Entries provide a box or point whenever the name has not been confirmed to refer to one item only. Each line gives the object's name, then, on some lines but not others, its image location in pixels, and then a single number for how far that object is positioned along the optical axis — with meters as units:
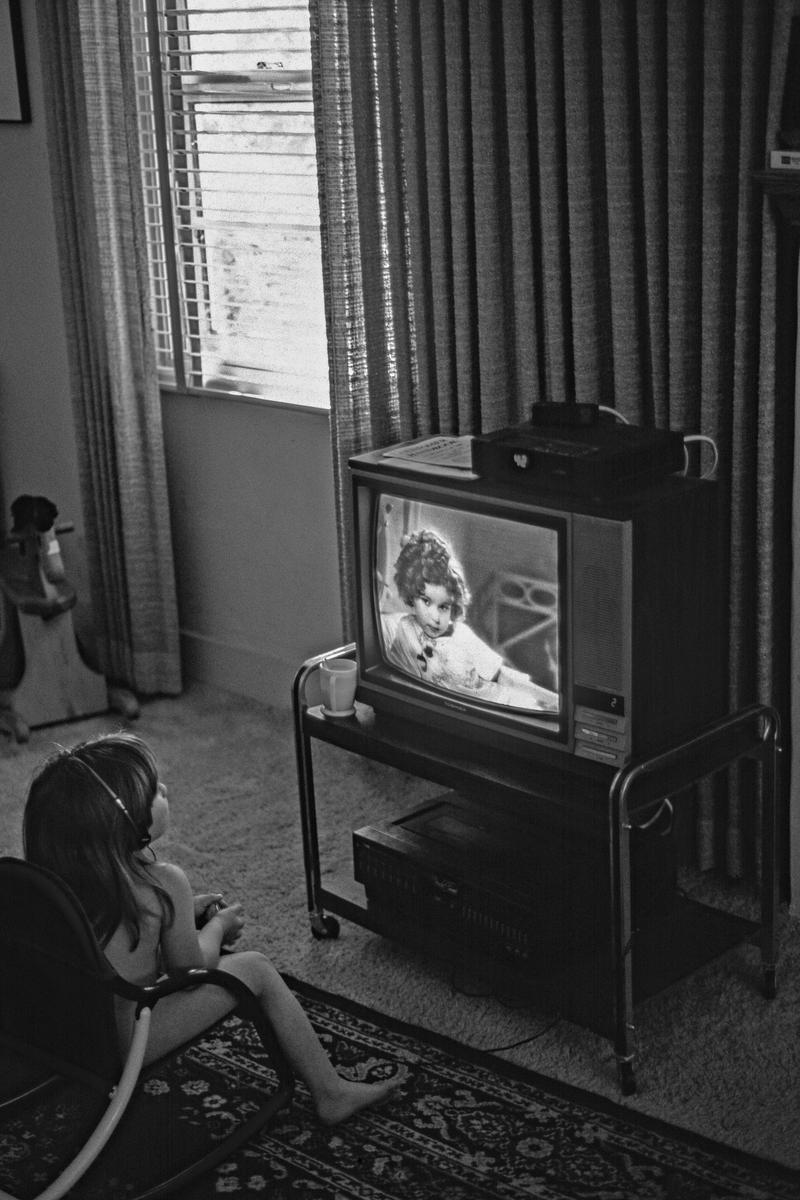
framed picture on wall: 4.16
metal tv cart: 2.48
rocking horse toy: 4.05
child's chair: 2.11
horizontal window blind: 3.69
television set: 2.47
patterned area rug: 2.30
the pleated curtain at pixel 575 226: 2.75
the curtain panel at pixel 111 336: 3.96
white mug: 2.92
